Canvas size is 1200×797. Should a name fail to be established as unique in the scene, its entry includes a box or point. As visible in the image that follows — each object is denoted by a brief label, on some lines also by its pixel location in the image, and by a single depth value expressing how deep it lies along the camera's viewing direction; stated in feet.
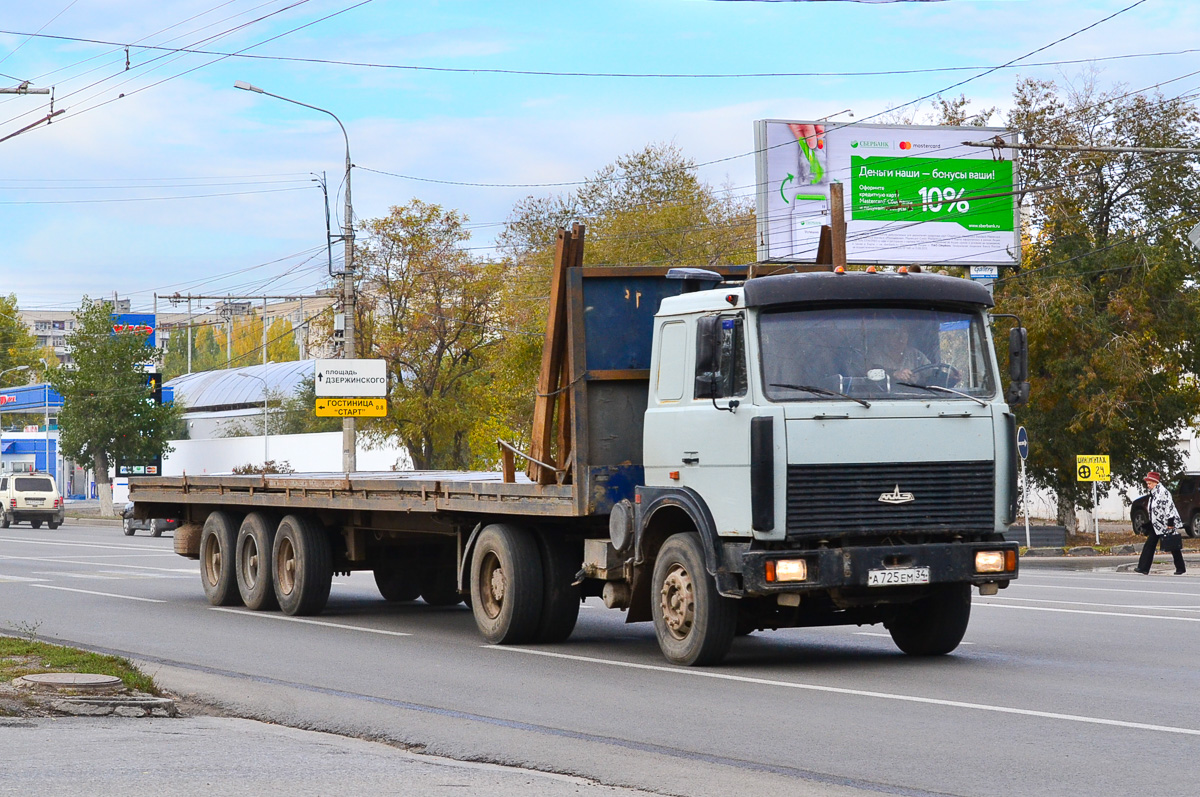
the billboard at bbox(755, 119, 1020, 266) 125.08
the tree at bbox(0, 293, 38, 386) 375.04
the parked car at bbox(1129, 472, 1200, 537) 124.88
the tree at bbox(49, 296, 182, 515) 197.06
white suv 170.19
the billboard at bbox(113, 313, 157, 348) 210.59
